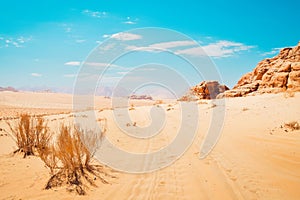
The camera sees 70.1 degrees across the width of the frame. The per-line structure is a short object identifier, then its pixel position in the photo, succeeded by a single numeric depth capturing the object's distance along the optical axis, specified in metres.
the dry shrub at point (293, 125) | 6.32
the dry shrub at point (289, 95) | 11.62
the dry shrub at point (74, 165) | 3.92
